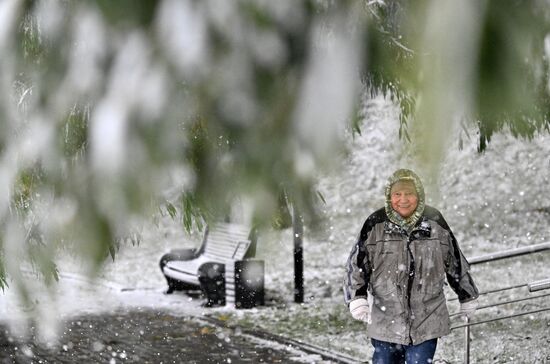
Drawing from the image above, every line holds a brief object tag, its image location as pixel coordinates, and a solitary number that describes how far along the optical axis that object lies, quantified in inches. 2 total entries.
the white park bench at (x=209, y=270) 756.0
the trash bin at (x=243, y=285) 751.1
